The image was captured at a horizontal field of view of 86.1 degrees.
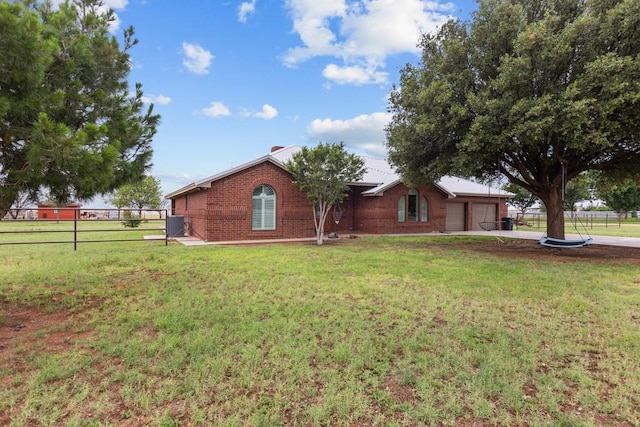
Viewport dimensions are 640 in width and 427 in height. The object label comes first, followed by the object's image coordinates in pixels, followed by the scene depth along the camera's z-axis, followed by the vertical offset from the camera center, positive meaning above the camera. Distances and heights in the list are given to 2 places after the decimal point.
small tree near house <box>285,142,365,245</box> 14.03 +1.96
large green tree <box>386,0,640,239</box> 8.98 +3.63
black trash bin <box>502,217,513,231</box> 24.45 -0.36
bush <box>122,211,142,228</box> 25.26 -0.43
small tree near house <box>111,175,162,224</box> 32.88 +2.06
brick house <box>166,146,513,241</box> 15.38 +0.68
